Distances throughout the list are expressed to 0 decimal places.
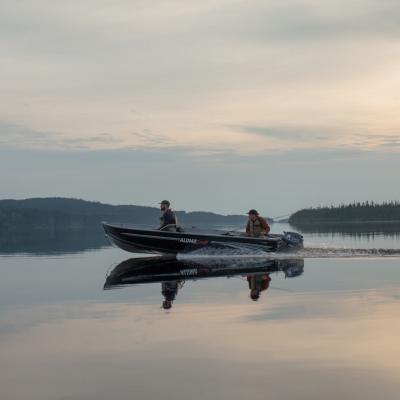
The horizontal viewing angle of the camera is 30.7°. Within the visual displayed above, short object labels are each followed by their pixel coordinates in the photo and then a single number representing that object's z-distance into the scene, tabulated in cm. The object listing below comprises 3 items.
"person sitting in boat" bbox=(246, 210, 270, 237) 2911
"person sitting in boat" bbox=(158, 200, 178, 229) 2872
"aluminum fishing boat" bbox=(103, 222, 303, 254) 2781
